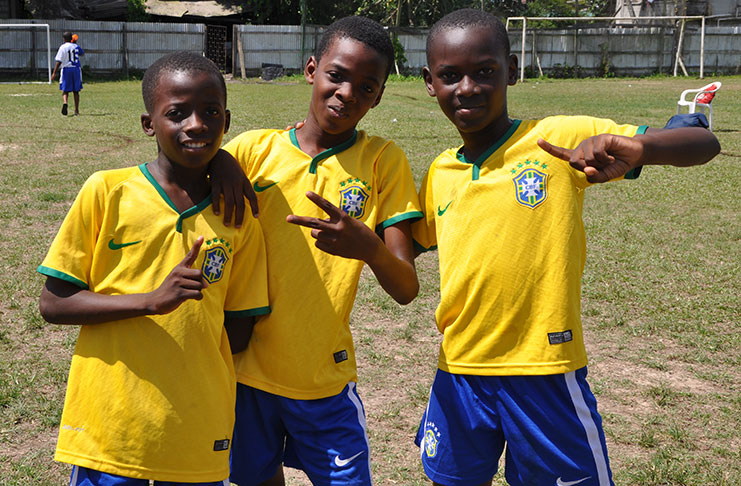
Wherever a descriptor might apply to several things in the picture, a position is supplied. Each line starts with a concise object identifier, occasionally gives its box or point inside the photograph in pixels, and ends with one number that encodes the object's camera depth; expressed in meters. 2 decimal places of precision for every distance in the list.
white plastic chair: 11.95
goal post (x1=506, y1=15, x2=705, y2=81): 26.45
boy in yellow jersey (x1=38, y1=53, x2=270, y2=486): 2.00
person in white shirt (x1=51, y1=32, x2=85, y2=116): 15.25
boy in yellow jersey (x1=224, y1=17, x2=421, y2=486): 2.30
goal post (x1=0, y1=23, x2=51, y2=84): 24.27
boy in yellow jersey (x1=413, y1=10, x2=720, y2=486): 2.26
